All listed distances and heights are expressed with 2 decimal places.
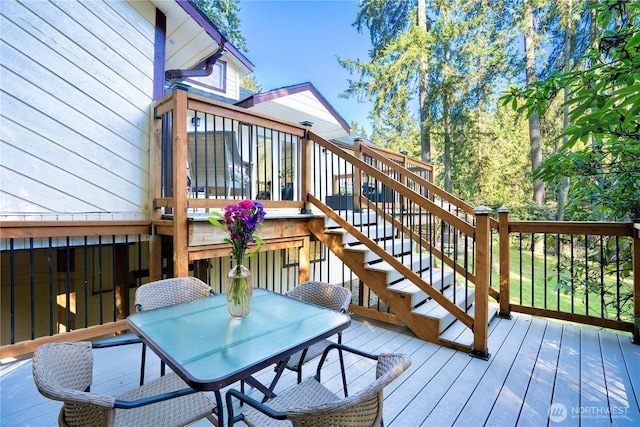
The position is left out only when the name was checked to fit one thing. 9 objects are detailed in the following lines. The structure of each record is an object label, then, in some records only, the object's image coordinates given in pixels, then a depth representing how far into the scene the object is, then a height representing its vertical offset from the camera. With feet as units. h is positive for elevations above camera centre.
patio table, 4.13 -2.09
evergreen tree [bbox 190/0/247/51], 47.23 +31.86
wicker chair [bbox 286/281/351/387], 6.50 -2.14
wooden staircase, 10.28 -2.87
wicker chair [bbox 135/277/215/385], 6.79 -1.97
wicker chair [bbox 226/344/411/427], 3.24 -2.40
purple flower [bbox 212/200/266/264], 5.49 -0.21
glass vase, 5.72 -1.52
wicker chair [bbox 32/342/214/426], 3.54 -2.47
